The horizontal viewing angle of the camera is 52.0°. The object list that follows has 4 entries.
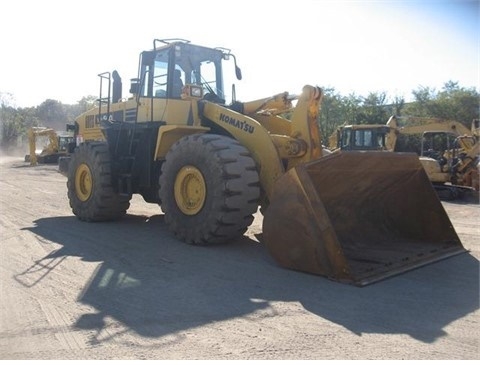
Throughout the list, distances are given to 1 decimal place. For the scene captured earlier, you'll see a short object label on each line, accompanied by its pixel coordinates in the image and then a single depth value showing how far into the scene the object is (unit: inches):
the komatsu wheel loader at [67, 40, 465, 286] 216.1
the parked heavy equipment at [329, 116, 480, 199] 600.4
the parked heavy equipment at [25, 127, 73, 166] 1359.5
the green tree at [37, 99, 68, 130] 2933.1
